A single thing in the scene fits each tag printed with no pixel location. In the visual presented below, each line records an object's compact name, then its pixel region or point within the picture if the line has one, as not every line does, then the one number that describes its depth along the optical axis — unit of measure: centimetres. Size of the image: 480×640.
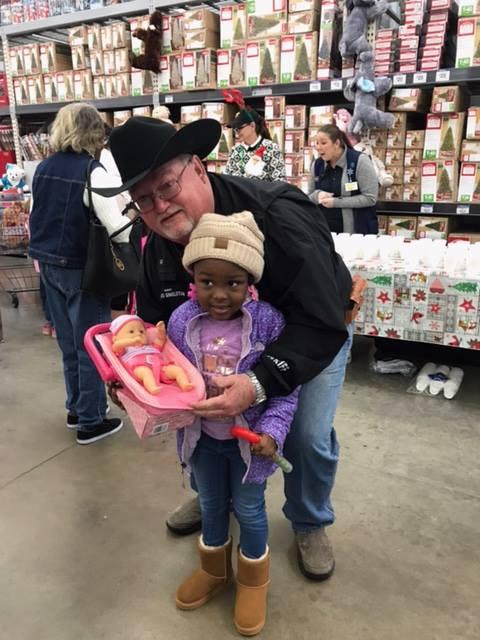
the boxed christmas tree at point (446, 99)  376
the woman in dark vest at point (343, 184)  376
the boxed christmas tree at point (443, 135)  384
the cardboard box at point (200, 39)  455
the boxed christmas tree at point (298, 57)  414
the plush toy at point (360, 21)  383
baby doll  132
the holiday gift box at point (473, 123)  373
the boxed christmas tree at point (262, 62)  428
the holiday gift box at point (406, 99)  393
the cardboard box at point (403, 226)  420
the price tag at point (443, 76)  370
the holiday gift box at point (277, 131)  442
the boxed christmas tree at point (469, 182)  384
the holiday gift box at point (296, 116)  432
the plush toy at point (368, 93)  385
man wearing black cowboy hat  128
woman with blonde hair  234
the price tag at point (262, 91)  437
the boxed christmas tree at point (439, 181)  391
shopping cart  504
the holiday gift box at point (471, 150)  380
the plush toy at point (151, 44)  460
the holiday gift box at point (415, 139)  397
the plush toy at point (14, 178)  526
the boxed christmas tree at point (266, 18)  418
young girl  125
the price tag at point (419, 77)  379
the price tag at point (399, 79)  386
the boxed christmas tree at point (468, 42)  359
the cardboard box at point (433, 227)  410
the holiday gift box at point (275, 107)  438
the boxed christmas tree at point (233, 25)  437
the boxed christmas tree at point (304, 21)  409
